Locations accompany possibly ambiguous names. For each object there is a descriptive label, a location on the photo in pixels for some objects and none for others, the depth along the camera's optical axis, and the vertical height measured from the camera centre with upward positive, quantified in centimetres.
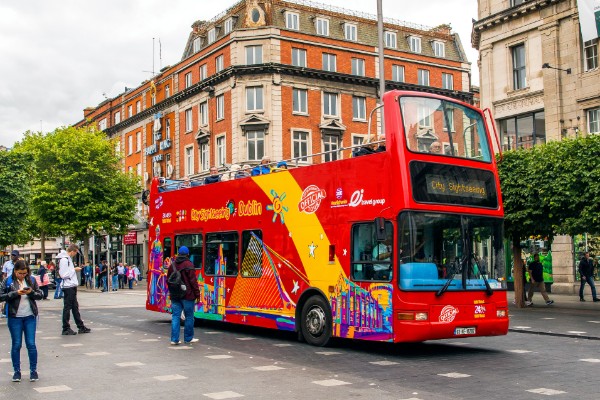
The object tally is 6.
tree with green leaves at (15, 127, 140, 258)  4728 +529
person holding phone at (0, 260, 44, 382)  940 -61
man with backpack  1320 -55
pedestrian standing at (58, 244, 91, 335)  1522 -46
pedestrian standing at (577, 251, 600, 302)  2387 -55
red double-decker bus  1132 +37
